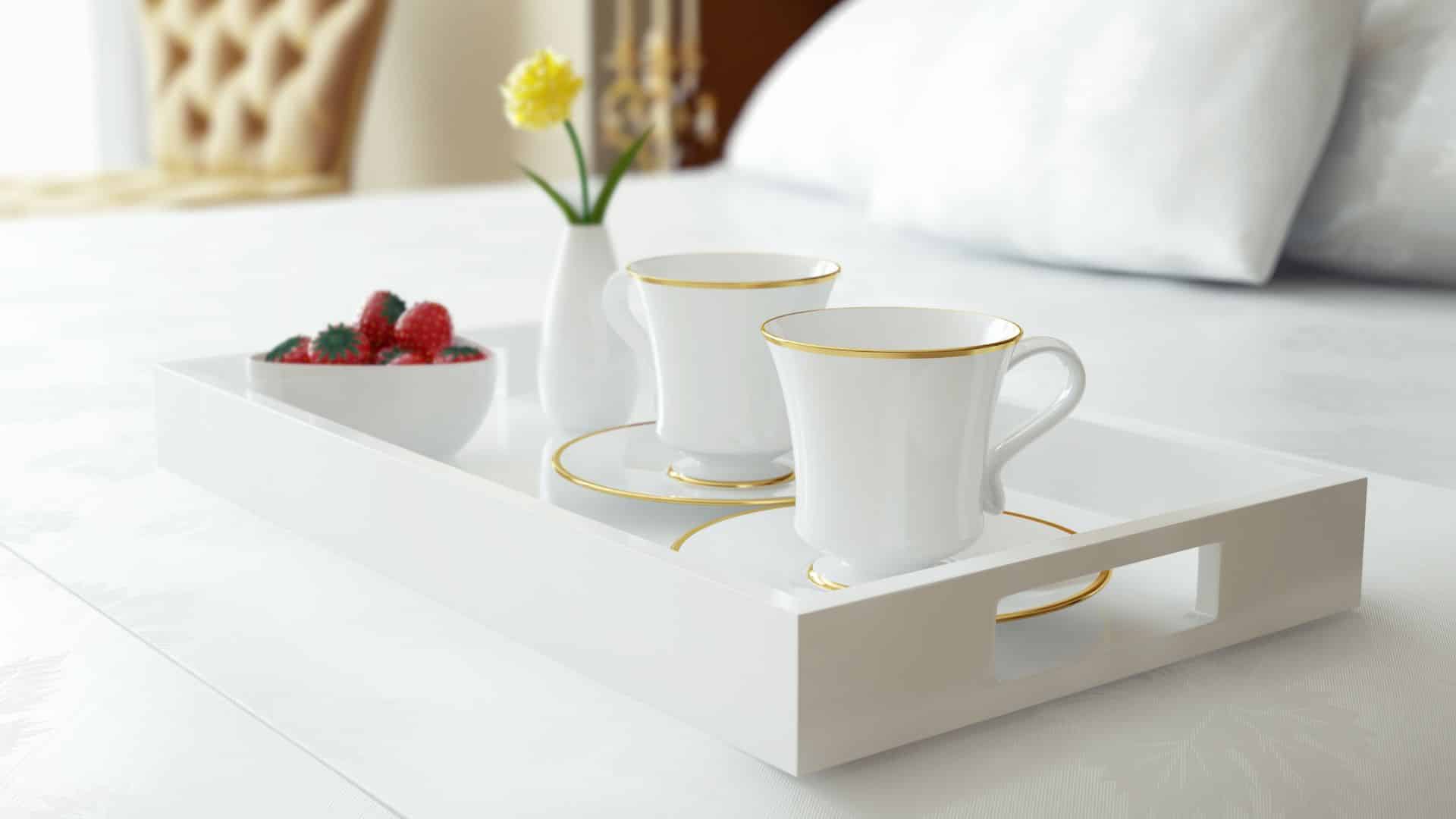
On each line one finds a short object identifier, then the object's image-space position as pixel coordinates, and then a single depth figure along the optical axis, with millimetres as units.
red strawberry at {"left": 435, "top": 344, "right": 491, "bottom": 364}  1378
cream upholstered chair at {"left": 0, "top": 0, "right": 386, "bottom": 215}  4489
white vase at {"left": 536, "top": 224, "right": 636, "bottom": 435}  1414
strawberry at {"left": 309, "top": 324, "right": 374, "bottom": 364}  1373
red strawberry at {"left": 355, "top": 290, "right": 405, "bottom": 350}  1415
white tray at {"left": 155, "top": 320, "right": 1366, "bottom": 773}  1054
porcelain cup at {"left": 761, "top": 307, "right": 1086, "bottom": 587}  1133
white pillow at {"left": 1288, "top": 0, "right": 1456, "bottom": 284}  1793
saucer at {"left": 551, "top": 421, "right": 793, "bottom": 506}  1268
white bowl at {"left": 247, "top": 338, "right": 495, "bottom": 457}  1348
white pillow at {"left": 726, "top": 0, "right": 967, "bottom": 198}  2414
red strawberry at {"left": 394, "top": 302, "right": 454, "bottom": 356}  1396
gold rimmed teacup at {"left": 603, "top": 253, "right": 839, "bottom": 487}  1270
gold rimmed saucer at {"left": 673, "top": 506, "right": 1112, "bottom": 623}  1141
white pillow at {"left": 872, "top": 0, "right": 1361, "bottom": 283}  1823
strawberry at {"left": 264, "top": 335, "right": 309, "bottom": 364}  1378
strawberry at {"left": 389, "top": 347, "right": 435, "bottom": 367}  1380
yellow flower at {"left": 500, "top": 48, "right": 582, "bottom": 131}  1425
